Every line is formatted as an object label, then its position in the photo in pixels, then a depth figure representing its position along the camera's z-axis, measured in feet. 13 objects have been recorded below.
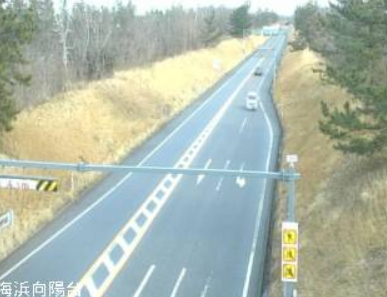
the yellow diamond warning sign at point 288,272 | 50.42
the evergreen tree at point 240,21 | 426.92
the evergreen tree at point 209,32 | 350.02
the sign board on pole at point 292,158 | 56.16
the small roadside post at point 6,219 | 52.90
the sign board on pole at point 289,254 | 50.39
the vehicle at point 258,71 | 287.65
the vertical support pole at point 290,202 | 50.67
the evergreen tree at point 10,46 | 94.58
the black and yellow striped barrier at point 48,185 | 51.55
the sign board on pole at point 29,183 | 51.72
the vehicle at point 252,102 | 198.18
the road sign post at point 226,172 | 50.49
